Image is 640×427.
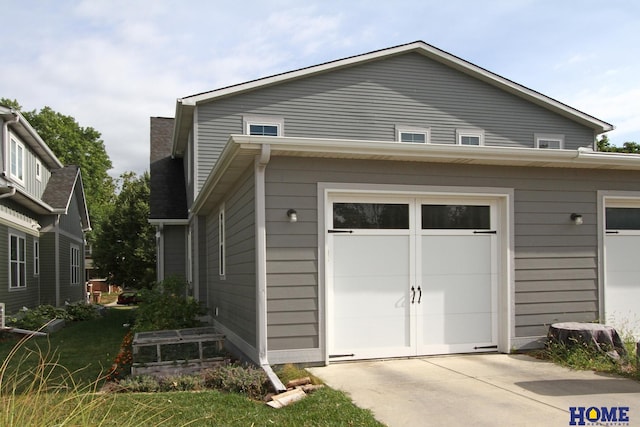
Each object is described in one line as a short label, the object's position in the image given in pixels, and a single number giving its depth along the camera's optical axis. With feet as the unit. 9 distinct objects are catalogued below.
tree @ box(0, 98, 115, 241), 136.67
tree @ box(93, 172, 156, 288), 101.09
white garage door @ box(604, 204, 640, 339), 27.81
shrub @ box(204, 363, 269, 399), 20.74
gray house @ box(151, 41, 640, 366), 23.16
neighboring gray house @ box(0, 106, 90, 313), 49.73
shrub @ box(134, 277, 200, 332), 36.81
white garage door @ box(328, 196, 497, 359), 24.31
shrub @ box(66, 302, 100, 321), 58.90
